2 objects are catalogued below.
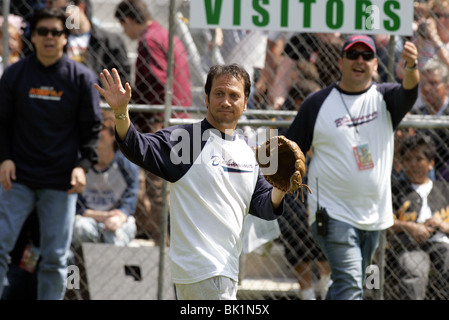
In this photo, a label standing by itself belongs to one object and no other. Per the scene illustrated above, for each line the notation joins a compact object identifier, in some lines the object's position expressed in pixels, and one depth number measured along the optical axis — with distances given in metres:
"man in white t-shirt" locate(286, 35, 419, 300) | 10.97
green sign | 11.54
